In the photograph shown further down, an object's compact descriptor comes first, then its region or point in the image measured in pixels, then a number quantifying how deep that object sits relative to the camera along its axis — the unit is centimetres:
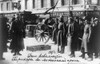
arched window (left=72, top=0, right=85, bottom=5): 1461
